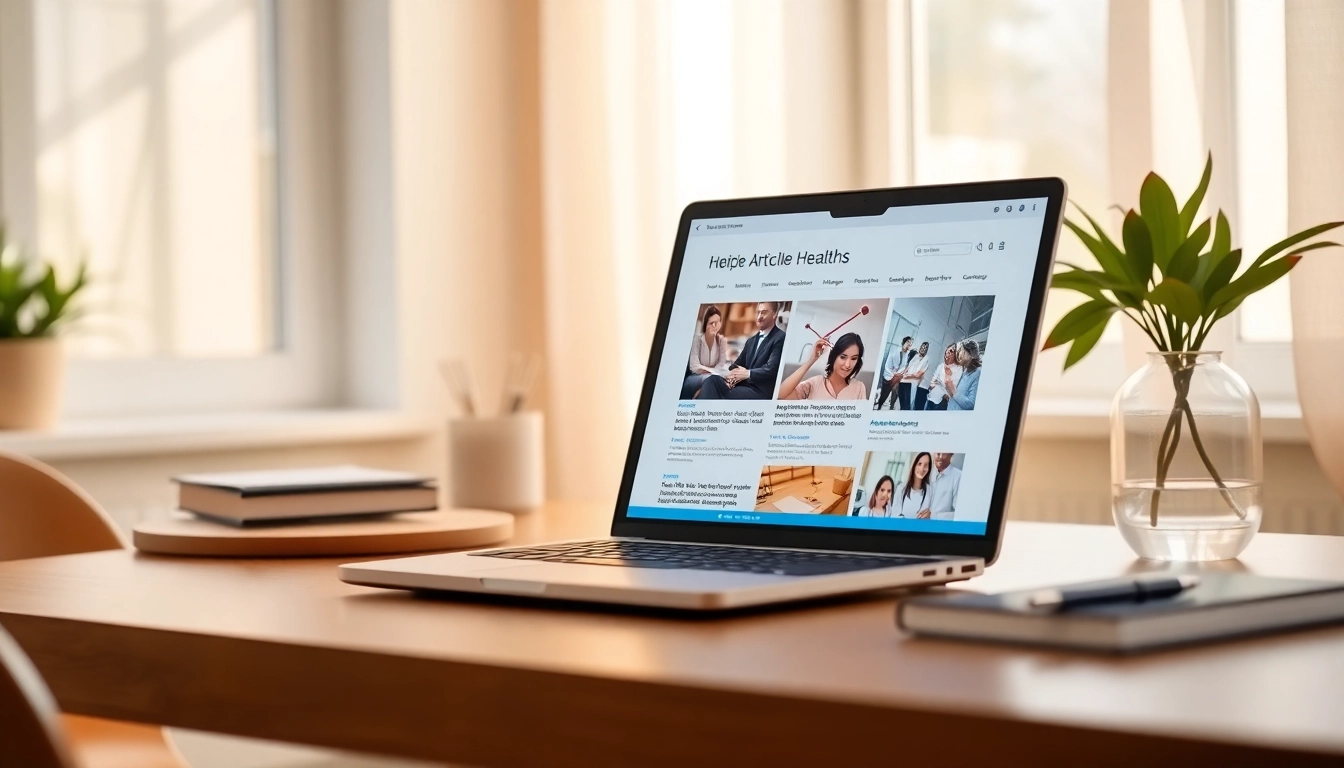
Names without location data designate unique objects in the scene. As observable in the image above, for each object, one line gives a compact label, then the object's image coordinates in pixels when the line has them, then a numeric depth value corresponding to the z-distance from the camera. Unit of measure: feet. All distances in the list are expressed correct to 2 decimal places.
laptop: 3.29
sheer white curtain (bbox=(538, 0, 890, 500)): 8.64
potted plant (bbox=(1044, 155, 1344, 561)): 3.54
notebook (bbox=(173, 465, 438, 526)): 4.58
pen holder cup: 5.64
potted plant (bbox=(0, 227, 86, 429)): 7.27
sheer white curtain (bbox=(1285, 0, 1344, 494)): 6.51
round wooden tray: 4.25
